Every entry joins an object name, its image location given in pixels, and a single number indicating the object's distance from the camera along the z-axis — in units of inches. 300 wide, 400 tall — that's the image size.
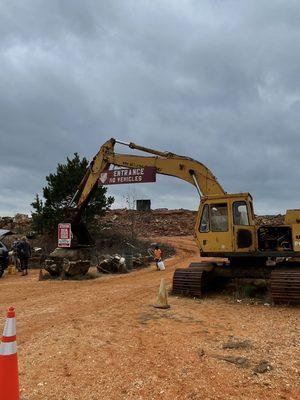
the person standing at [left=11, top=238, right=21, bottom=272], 821.4
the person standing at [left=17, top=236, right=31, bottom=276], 774.5
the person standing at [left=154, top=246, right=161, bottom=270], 824.9
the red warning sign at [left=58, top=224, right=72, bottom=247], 720.3
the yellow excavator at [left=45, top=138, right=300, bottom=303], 481.6
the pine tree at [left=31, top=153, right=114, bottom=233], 1074.1
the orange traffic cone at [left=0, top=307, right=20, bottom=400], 166.6
